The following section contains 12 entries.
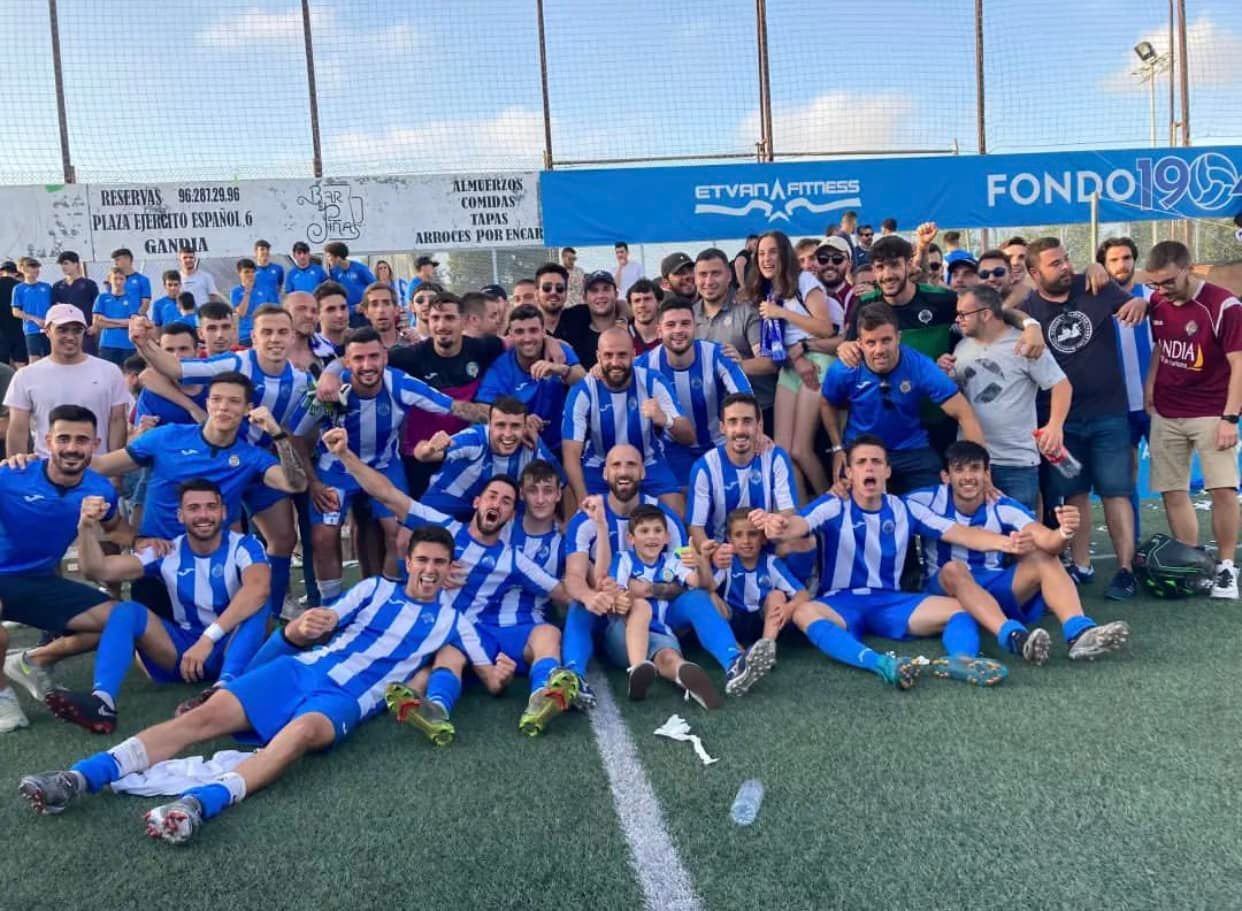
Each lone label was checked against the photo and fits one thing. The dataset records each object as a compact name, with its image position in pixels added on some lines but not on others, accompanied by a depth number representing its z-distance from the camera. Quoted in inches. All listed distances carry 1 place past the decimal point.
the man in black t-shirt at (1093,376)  216.1
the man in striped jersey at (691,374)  207.6
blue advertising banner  498.3
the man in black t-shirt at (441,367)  218.2
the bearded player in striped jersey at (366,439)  204.7
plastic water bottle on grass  112.7
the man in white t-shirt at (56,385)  217.6
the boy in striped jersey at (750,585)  183.0
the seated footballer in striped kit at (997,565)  169.3
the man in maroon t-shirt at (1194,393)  208.5
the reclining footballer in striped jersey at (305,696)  118.8
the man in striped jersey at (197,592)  168.9
